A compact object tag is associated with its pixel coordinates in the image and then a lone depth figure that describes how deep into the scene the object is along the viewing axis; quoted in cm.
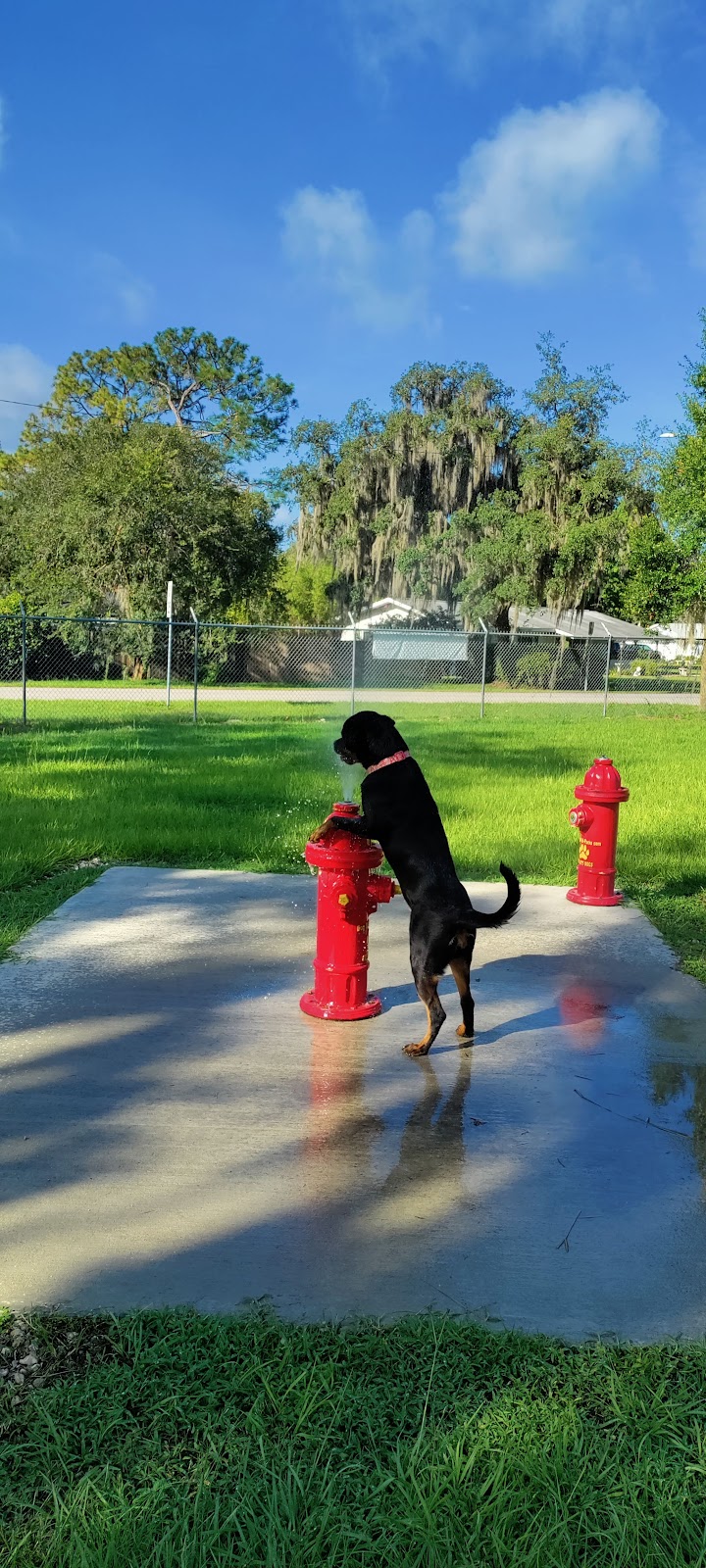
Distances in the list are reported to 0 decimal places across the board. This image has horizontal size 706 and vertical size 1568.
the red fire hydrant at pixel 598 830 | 607
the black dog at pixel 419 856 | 373
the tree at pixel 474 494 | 3984
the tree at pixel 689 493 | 2177
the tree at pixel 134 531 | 3133
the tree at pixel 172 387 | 4616
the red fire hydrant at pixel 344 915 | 406
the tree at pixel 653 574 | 2602
